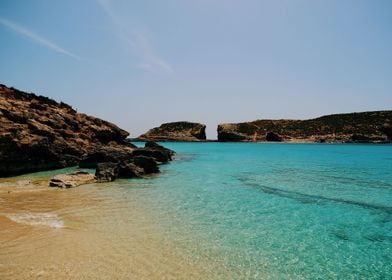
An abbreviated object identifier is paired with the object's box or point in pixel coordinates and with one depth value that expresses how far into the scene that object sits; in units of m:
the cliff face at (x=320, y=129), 127.31
